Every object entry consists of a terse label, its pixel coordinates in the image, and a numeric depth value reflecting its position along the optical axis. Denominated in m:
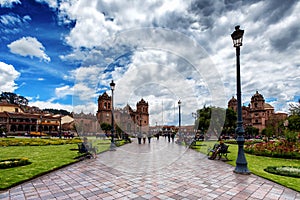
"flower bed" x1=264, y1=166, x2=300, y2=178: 6.78
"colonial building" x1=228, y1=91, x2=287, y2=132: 66.38
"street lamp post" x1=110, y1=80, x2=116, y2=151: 14.99
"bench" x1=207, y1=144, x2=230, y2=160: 10.45
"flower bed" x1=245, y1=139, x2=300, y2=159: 11.43
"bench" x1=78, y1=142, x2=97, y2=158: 10.78
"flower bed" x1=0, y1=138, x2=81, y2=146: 18.31
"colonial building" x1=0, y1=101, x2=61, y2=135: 49.41
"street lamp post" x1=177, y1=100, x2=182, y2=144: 27.10
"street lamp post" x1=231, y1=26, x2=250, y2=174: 7.38
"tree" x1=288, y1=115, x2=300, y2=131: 18.10
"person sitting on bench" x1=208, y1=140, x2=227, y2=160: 10.44
